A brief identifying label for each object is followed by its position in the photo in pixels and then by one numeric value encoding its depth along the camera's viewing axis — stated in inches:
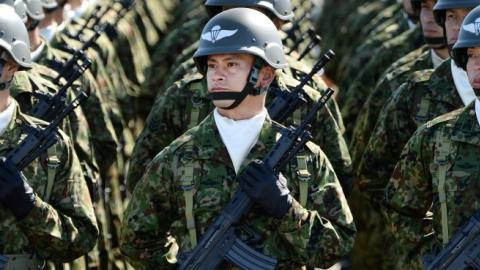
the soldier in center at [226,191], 680.8
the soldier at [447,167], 697.7
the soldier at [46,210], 705.2
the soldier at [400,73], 913.8
